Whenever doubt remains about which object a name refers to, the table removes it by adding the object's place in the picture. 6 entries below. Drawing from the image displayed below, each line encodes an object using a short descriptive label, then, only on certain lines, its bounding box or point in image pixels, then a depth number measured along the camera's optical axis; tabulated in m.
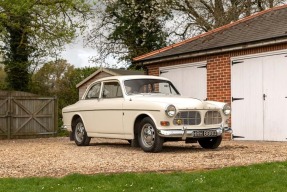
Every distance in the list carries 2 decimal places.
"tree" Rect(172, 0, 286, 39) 29.59
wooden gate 20.61
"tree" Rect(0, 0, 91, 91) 16.11
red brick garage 13.60
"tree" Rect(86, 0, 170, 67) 32.16
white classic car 10.56
